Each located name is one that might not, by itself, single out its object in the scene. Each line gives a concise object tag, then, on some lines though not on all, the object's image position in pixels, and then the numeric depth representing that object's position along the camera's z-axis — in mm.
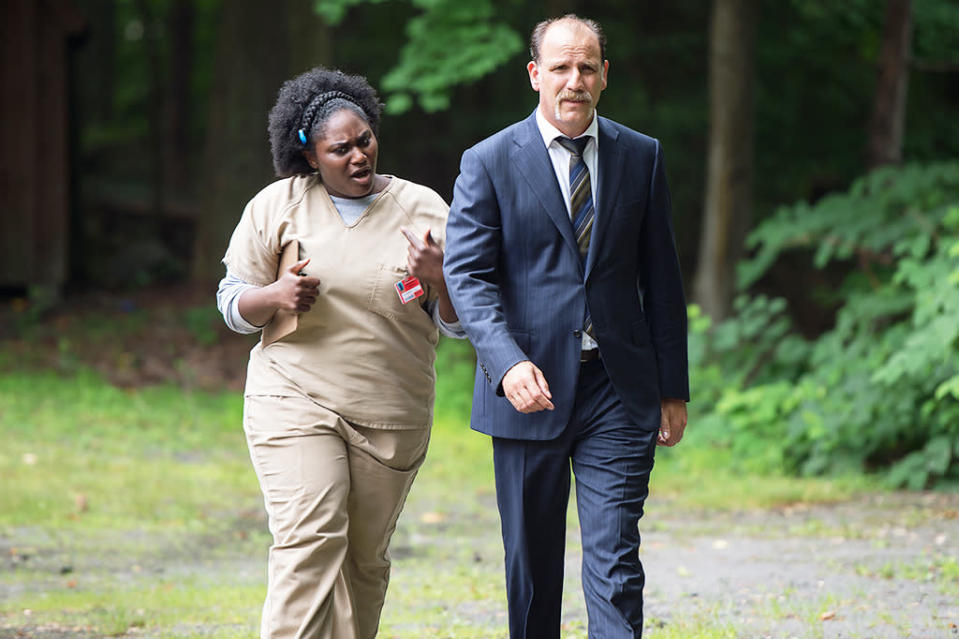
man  8039
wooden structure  31594
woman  8180
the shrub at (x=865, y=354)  18375
